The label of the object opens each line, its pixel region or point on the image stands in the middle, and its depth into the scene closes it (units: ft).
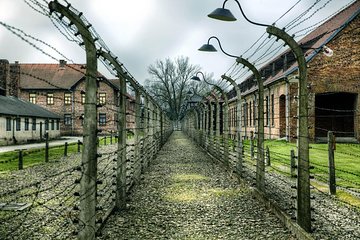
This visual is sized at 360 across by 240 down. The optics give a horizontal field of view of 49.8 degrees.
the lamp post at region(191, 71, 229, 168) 41.29
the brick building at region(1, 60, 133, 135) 156.04
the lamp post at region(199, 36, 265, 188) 25.72
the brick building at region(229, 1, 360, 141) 73.56
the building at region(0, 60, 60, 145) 91.15
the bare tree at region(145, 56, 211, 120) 244.83
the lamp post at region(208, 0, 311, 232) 17.34
